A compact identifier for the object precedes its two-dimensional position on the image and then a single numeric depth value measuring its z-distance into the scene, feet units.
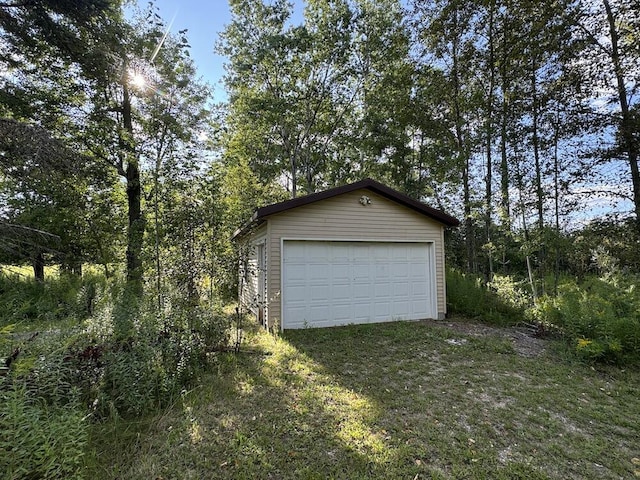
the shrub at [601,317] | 15.24
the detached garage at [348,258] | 21.06
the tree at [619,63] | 22.45
